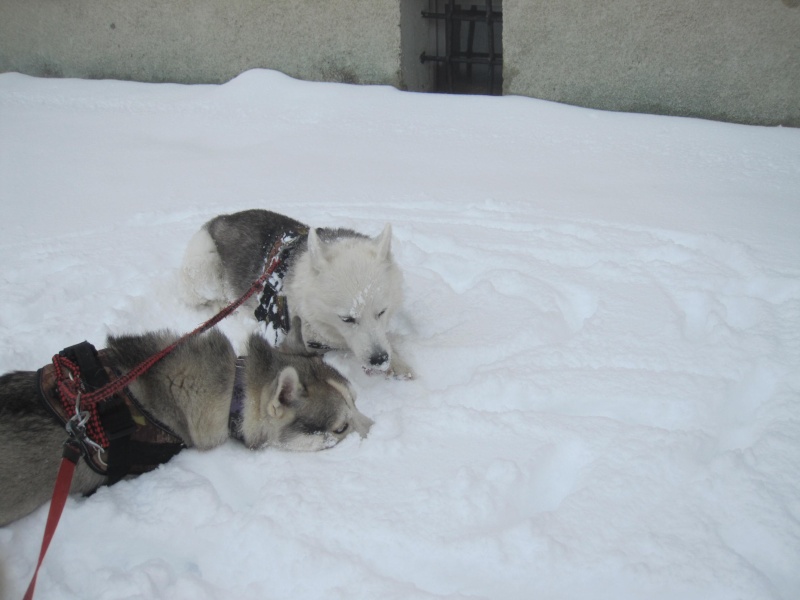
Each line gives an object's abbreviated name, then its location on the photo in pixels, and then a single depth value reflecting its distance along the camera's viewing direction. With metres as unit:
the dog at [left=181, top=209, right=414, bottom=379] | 3.23
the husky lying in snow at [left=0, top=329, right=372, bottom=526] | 2.50
